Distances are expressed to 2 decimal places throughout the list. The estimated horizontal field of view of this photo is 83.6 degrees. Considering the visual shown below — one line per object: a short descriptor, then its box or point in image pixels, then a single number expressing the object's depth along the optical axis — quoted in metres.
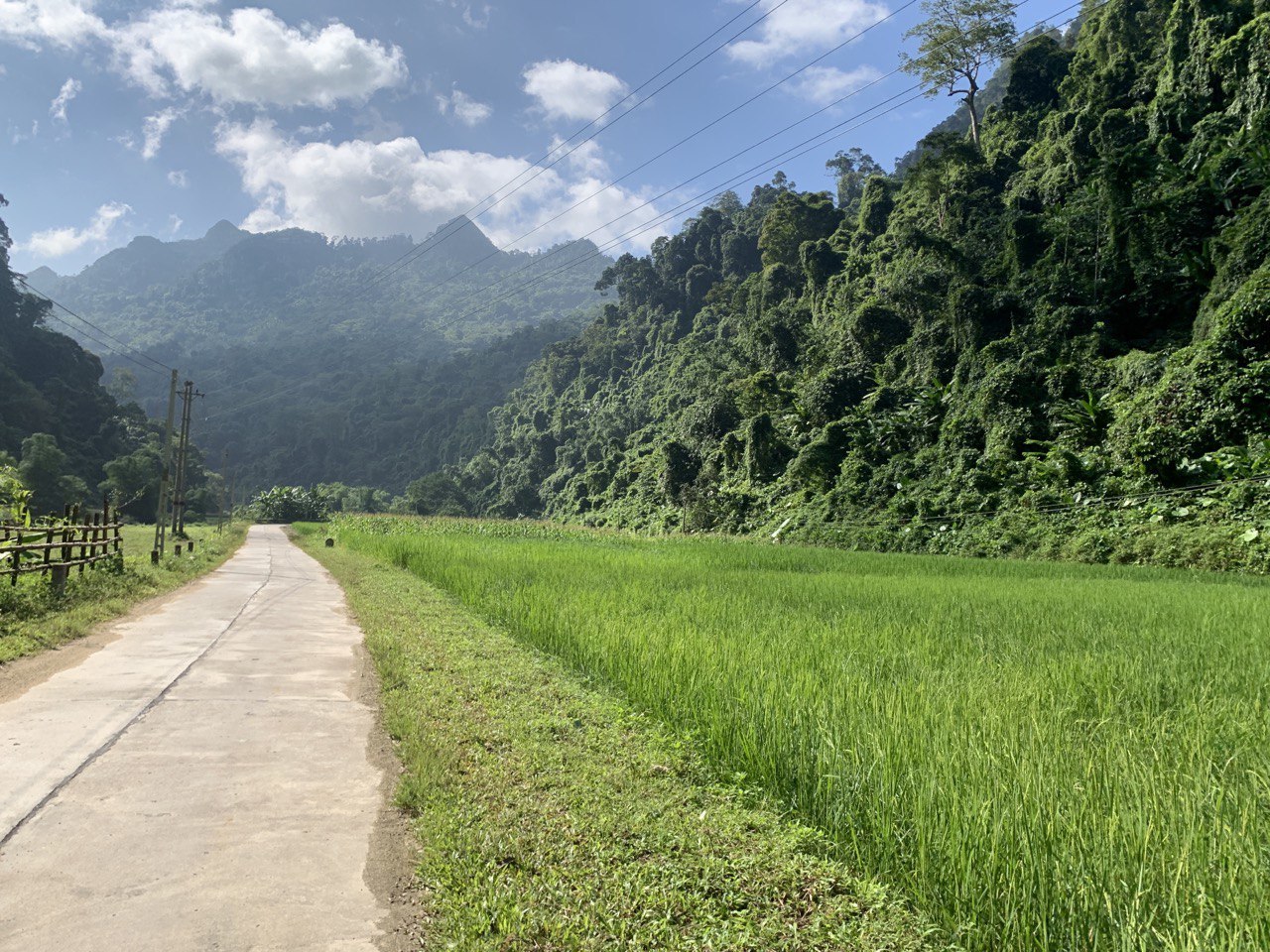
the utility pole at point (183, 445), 30.92
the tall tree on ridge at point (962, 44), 45.97
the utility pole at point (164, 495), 22.88
